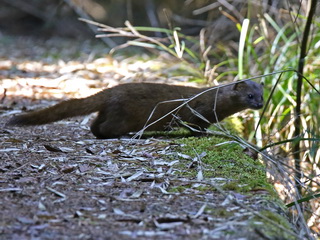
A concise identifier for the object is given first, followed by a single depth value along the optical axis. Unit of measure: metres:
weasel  8.95
